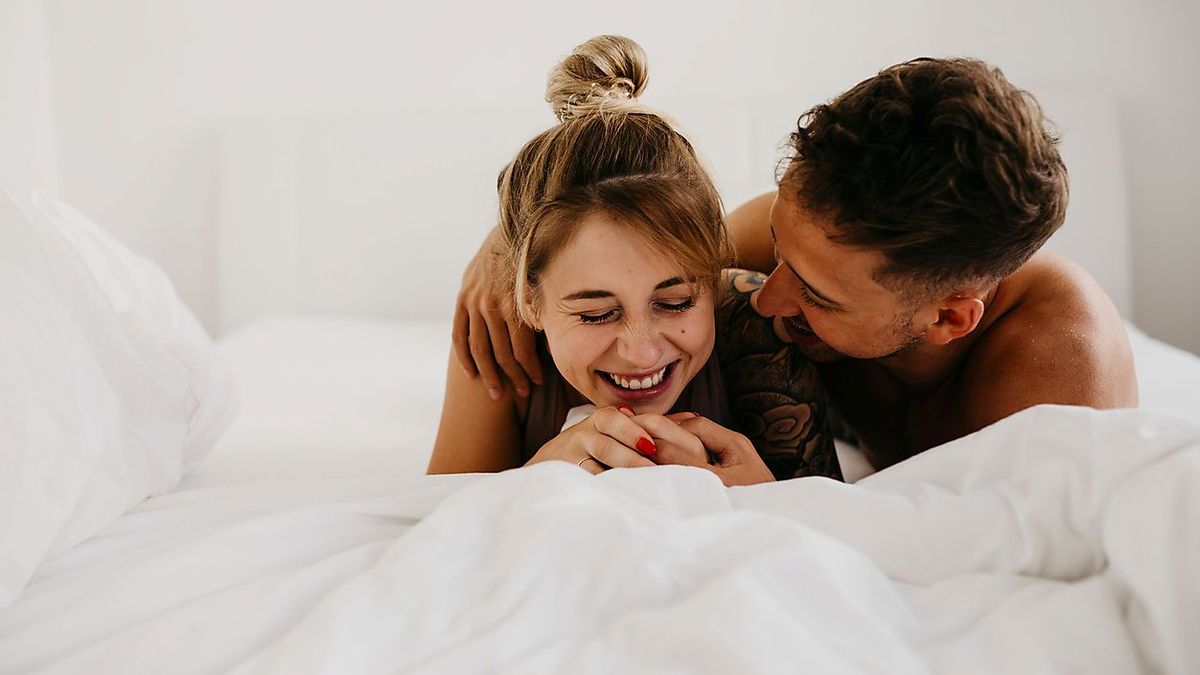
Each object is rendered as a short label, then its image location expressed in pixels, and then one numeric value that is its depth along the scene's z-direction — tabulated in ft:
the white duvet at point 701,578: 2.44
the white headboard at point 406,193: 7.99
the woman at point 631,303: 4.02
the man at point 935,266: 3.66
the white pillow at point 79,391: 3.17
